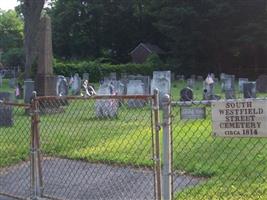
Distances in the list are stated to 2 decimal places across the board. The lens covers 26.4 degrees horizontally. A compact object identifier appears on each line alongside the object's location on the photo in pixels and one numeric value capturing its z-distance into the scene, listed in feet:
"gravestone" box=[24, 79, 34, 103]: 74.02
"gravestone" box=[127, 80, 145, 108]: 73.26
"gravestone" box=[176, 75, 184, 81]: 173.47
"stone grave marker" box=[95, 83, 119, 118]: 51.81
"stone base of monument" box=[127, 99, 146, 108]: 56.16
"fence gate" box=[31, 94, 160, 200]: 25.66
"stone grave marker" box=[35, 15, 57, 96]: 67.41
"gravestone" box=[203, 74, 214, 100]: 74.38
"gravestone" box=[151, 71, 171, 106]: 69.82
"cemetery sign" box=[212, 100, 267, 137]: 17.99
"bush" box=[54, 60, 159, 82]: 160.56
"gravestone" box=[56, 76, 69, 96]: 80.45
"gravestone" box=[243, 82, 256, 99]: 72.97
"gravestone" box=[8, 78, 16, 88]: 138.72
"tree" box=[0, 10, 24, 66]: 334.85
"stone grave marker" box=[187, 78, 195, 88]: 117.80
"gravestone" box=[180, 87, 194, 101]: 67.95
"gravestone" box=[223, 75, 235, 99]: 79.19
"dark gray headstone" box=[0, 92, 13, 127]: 48.93
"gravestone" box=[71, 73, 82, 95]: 97.85
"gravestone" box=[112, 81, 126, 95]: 78.17
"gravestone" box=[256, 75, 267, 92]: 100.53
